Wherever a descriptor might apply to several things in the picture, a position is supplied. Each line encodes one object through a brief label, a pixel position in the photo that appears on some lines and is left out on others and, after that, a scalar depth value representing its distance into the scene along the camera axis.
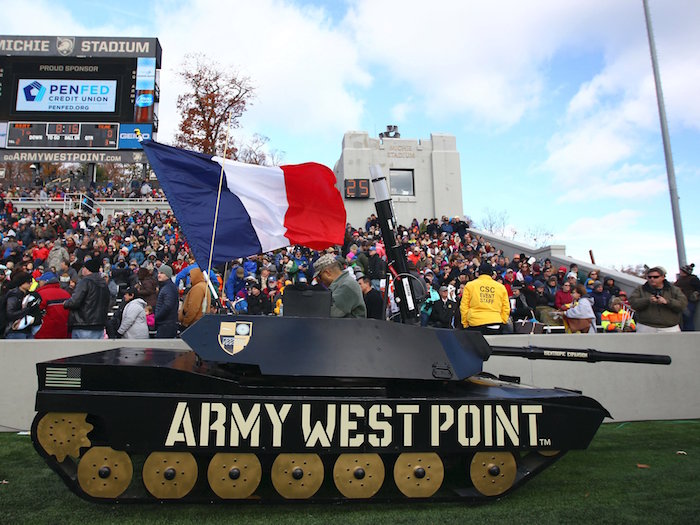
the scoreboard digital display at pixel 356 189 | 28.42
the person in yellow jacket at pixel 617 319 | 10.32
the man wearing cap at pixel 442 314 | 10.27
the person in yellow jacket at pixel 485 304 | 8.00
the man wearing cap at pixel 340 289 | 5.76
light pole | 11.50
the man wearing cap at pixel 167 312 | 7.88
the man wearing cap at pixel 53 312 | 7.77
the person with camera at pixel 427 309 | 10.55
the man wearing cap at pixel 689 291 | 9.21
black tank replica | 4.54
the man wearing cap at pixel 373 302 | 8.27
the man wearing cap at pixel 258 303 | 10.88
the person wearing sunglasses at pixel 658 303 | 8.00
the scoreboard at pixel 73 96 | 26.92
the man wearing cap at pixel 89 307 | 7.46
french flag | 5.98
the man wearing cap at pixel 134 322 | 7.89
